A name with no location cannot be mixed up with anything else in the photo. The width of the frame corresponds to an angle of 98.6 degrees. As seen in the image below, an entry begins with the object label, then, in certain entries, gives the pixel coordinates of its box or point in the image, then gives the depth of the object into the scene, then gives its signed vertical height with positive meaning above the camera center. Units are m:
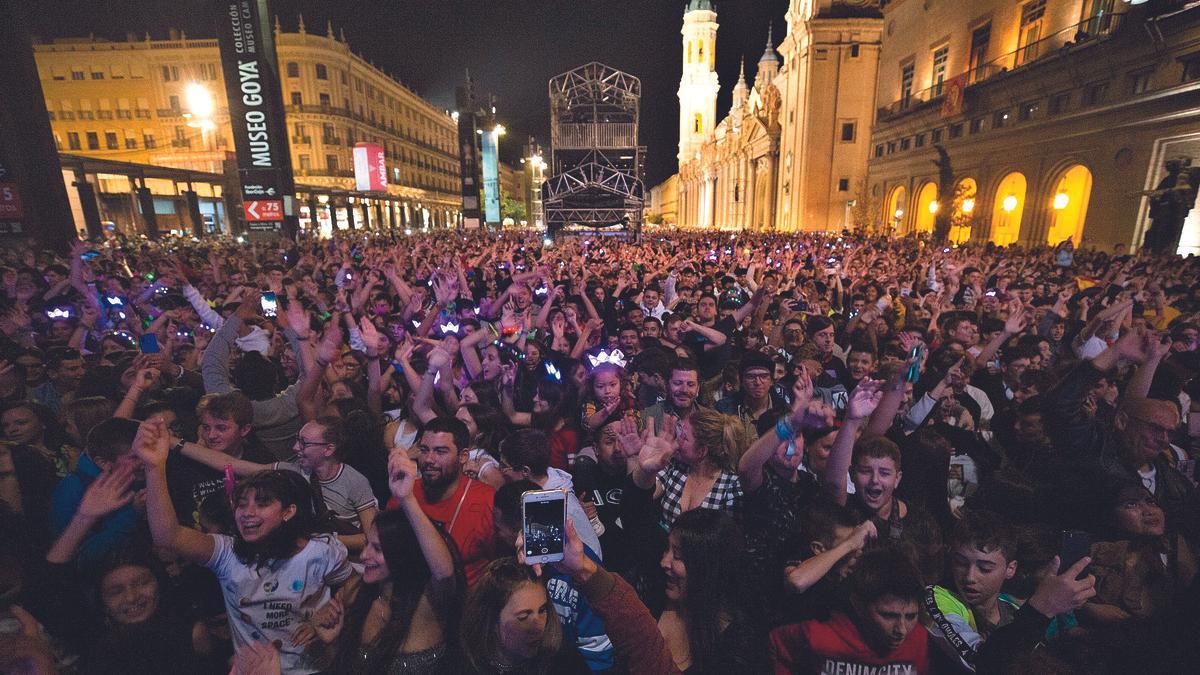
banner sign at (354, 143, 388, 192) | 48.09 +7.22
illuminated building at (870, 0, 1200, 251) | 18.23 +5.63
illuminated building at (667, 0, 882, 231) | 45.34 +11.12
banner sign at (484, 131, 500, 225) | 45.97 +5.35
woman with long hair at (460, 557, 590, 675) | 2.05 -1.52
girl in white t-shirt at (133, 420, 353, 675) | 2.49 -1.51
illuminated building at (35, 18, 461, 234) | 54.03 +15.30
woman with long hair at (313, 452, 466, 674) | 2.35 -1.65
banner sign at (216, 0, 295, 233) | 19.98 +5.85
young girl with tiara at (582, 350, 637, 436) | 4.10 -1.25
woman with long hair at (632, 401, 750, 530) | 3.04 -1.34
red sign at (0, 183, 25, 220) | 13.91 +1.23
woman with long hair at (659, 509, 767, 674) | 2.41 -1.72
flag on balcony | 29.66 +8.14
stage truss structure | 24.09 +4.36
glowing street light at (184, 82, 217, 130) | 23.27 +6.60
